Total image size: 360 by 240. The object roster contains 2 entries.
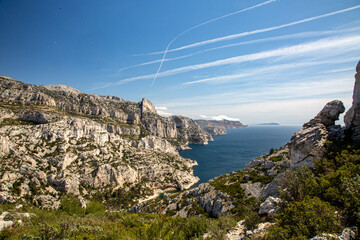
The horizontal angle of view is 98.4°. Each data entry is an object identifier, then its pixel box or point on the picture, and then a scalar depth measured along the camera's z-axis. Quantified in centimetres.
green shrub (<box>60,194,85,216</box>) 4025
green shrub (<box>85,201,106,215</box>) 4110
